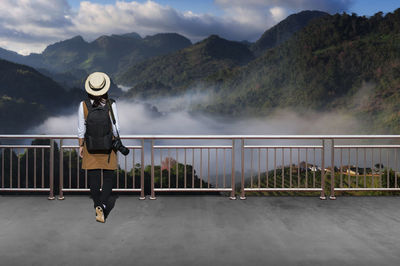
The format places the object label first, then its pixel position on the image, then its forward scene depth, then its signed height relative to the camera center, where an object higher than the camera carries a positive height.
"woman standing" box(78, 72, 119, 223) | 4.45 +0.04
